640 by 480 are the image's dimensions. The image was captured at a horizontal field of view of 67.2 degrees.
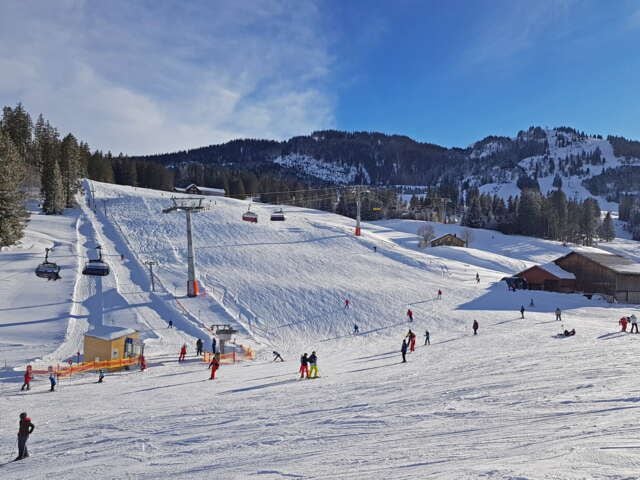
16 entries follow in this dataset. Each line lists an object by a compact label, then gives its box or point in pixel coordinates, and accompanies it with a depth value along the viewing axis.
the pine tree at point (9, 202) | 41.41
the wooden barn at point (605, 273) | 44.28
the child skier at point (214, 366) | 20.62
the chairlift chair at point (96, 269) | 34.50
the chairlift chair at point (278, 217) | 62.62
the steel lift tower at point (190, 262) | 39.09
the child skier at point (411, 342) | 25.19
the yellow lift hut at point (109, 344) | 23.28
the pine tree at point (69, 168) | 72.88
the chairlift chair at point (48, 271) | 33.78
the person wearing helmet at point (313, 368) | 19.73
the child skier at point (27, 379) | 18.97
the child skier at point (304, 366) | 19.73
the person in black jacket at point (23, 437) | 11.05
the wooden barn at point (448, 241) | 84.38
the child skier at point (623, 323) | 28.22
